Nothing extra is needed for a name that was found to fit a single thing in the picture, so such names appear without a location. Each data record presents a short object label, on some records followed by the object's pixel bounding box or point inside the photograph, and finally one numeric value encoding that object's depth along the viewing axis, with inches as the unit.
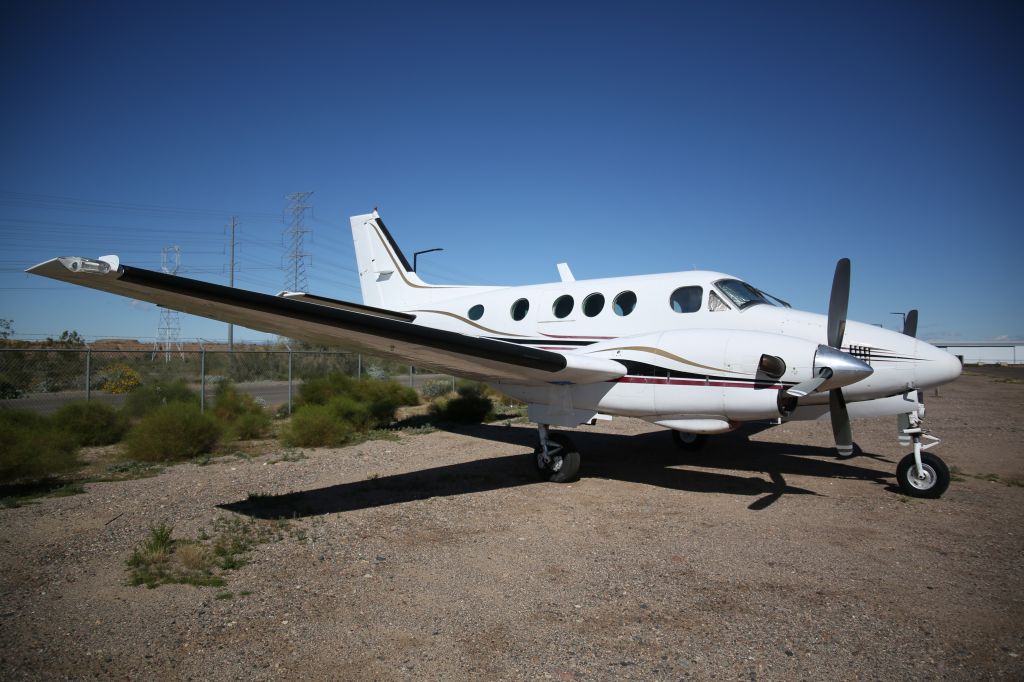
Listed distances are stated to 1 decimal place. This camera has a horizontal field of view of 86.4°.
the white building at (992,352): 3049.2
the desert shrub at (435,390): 831.1
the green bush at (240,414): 475.0
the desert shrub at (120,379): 760.3
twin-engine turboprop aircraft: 231.3
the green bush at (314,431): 443.5
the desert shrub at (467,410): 596.1
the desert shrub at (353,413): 518.9
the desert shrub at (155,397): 516.7
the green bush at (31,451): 299.7
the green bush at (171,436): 383.9
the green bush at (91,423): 433.4
